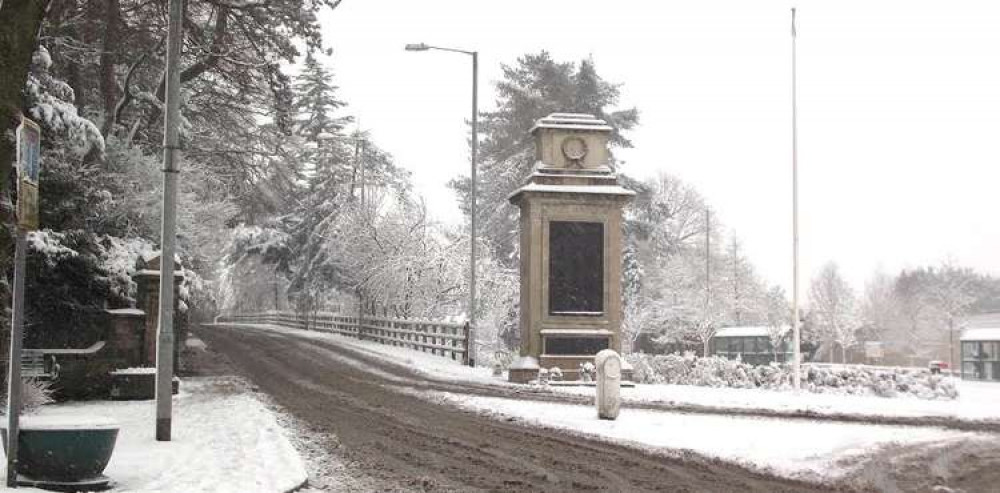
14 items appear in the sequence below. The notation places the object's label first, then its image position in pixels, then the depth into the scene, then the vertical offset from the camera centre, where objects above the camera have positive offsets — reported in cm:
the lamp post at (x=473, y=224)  2675 +210
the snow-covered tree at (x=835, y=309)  7431 -75
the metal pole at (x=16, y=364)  783 -62
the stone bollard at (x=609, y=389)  1481 -145
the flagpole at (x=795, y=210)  2202 +218
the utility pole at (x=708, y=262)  6180 +255
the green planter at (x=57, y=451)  809 -140
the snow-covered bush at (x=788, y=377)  2222 -193
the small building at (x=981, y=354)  3572 -203
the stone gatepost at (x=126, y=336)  1677 -79
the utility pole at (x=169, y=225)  1145 +85
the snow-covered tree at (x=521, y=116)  4506 +934
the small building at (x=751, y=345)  4512 -232
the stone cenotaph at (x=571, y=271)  2189 +62
